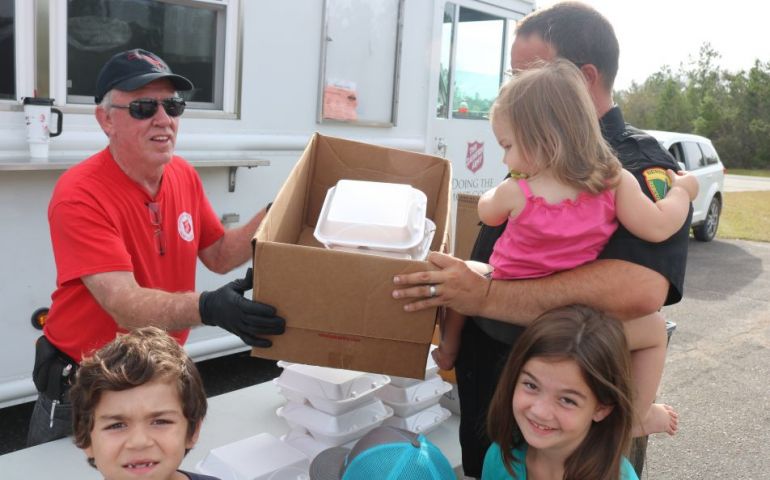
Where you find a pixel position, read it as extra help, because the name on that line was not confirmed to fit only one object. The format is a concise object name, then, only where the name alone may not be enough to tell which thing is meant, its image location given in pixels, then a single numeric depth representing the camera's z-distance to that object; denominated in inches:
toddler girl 64.7
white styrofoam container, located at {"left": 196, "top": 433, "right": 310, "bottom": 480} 73.0
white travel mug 127.3
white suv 435.2
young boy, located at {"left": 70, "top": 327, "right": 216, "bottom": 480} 58.2
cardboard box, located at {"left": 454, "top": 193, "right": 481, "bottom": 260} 107.7
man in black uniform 66.6
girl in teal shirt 64.3
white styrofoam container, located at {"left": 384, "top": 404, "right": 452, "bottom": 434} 91.4
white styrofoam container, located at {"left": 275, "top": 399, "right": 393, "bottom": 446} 83.0
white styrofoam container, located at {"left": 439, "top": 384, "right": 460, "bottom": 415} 102.7
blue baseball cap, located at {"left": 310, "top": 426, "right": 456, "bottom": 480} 62.7
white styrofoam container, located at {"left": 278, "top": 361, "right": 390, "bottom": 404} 84.3
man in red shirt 83.1
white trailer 132.5
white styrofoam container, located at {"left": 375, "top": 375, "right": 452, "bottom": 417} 92.2
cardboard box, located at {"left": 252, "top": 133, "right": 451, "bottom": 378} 64.5
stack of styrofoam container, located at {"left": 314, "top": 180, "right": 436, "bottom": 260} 74.9
